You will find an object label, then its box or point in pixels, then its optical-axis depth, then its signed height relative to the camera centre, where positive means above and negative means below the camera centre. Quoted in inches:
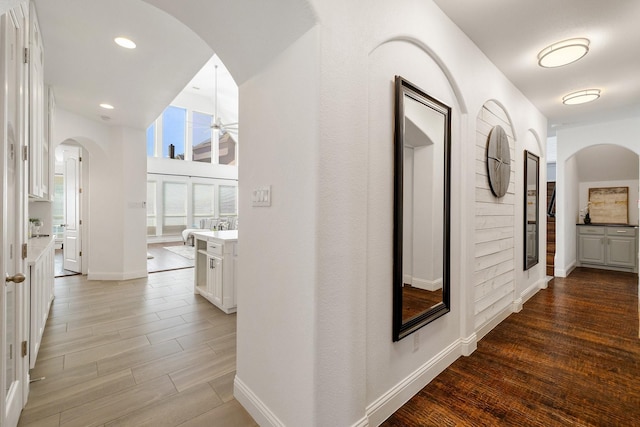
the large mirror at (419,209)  72.2 +0.7
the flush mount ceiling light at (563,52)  101.0 +55.2
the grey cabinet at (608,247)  228.4 -28.3
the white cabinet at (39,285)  89.4 -26.4
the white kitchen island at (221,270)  134.7 -26.8
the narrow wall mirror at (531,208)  150.7 +1.7
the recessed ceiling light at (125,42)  103.0 +59.1
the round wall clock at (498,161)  117.2 +20.7
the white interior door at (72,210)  210.7 +1.2
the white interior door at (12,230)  54.5 -4.0
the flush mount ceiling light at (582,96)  141.6 +55.6
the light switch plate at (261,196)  66.9 +3.5
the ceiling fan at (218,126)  282.9 +84.7
